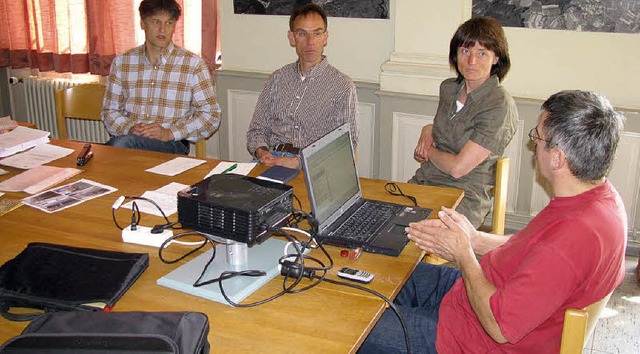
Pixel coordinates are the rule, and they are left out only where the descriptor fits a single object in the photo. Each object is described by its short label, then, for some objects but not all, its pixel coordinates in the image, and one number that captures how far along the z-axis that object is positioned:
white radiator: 4.86
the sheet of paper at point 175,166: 2.61
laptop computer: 1.89
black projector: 1.61
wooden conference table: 1.47
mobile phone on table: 1.71
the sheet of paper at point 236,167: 2.59
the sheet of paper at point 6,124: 3.05
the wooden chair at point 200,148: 3.44
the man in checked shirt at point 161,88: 3.41
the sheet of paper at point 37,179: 2.42
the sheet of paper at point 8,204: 2.21
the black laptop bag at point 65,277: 1.55
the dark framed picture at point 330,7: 3.80
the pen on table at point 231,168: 2.59
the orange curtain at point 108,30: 4.52
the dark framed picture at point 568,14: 3.21
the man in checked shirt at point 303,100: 3.09
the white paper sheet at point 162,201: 2.21
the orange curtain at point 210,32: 4.26
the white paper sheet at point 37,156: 2.70
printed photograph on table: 2.26
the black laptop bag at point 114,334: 1.20
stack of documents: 2.80
